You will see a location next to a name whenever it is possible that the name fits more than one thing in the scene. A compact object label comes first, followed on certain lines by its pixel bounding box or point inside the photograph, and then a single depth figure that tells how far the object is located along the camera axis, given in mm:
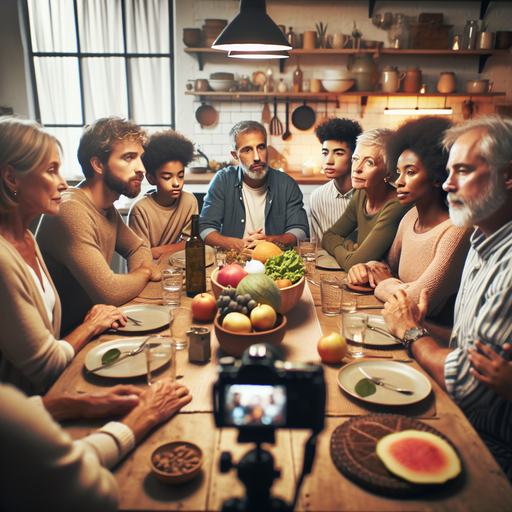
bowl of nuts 862
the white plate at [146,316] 1562
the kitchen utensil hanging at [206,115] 5352
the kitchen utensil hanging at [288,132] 5395
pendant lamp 2250
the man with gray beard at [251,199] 3258
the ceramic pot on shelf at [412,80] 5066
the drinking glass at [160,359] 1206
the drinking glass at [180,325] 1442
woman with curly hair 1783
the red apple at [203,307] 1598
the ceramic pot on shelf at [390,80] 4996
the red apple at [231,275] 1651
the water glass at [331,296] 1708
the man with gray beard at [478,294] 1239
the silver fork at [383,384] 1183
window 5219
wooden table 826
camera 717
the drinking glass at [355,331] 1400
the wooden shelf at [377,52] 4926
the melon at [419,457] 869
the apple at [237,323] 1293
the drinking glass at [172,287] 1752
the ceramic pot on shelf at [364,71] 5012
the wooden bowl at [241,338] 1274
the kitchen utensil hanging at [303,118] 5418
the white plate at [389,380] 1149
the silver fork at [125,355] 1282
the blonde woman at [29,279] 1273
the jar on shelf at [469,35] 4996
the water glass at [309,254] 2202
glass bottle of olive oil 1923
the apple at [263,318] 1315
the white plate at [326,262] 2394
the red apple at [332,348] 1316
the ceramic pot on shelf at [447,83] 5090
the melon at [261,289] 1412
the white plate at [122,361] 1258
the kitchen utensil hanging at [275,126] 5395
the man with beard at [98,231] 1865
